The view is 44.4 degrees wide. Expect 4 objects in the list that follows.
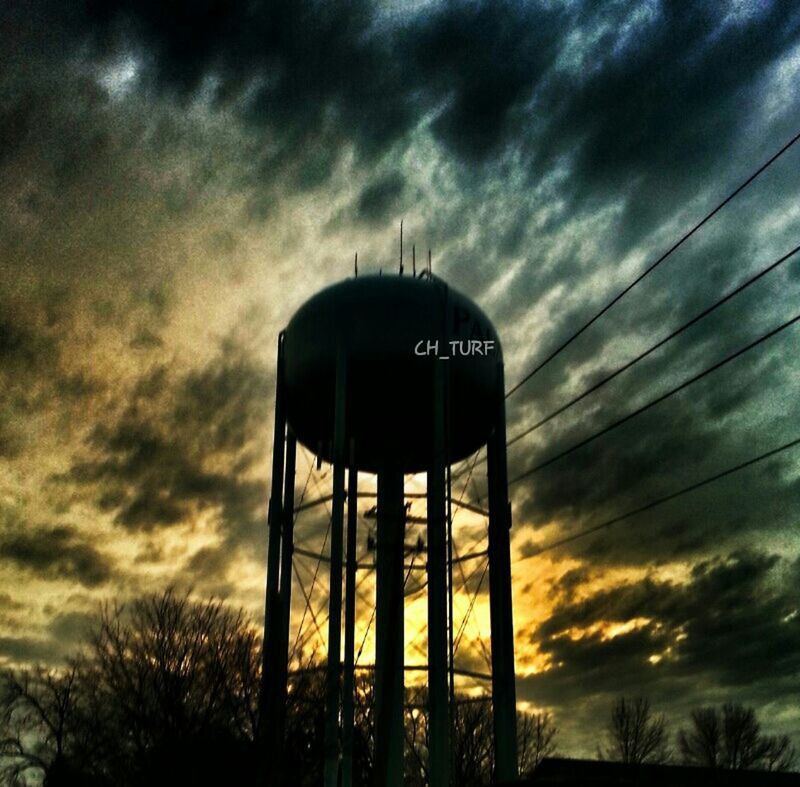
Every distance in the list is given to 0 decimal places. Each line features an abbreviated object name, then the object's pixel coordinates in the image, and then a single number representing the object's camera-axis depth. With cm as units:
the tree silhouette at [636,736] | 5009
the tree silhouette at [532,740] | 4531
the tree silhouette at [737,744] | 5338
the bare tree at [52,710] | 3303
